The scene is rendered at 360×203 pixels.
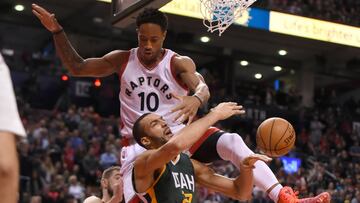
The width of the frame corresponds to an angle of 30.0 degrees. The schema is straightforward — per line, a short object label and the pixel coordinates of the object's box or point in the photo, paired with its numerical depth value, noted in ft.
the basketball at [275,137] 15.44
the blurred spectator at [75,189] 37.73
